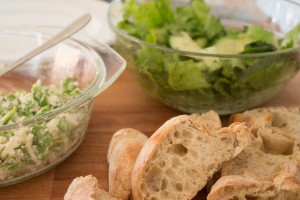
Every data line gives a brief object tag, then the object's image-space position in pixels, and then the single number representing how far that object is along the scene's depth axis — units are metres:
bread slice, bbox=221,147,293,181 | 0.56
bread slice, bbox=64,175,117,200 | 0.54
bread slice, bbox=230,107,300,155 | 0.62
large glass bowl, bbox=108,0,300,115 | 0.67
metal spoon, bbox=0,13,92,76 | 0.71
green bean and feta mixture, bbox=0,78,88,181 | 0.58
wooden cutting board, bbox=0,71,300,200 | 0.60
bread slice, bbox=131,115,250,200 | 0.54
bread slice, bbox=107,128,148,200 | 0.56
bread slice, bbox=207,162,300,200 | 0.53
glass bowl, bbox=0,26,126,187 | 0.58
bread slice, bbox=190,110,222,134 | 0.63
